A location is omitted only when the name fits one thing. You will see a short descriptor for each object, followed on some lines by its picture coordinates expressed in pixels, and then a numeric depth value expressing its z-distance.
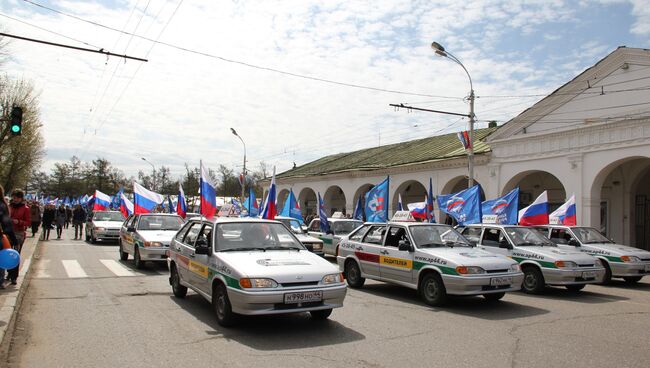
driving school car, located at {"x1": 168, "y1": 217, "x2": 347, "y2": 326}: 6.61
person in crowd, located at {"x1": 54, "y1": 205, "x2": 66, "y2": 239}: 26.23
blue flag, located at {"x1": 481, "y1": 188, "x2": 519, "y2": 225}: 15.02
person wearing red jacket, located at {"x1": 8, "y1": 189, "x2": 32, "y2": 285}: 10.56
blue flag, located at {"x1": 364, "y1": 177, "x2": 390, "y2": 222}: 17.19
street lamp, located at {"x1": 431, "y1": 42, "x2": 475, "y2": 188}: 19.97
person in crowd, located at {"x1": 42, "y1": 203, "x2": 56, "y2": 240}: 24.16
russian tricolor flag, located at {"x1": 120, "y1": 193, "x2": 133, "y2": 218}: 23.85
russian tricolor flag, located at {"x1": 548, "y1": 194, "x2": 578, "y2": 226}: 15.41
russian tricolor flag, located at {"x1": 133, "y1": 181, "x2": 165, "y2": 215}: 18.91
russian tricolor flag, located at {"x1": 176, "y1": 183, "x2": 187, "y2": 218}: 19.75
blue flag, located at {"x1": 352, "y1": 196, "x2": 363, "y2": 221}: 23.80
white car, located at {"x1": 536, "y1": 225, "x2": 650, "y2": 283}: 12.65
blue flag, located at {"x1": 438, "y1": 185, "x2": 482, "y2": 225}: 14.70
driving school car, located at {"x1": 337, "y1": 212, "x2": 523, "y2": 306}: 8.72
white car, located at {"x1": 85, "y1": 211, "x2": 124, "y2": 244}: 22.72
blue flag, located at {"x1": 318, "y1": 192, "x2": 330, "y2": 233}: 19.17
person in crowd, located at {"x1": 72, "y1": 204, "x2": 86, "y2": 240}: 26.63
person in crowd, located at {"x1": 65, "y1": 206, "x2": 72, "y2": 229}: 36.29
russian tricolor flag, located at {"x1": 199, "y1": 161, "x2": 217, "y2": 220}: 11.82
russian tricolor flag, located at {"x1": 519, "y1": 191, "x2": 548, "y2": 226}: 14.67
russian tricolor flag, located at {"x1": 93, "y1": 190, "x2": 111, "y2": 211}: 29.67
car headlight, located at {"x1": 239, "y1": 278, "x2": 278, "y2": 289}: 6.59
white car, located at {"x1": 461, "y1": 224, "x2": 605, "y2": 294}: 10.61
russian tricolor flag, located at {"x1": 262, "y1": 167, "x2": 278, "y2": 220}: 12.63
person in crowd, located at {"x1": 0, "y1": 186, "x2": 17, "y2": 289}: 8.52
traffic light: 13.21
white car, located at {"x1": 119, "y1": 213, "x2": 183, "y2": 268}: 13.41
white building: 18.70
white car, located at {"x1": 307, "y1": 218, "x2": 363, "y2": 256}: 17.84
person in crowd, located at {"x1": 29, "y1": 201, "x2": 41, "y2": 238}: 20.75
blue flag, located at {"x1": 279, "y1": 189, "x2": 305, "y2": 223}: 20.39
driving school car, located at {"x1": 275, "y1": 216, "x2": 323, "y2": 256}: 16.17
